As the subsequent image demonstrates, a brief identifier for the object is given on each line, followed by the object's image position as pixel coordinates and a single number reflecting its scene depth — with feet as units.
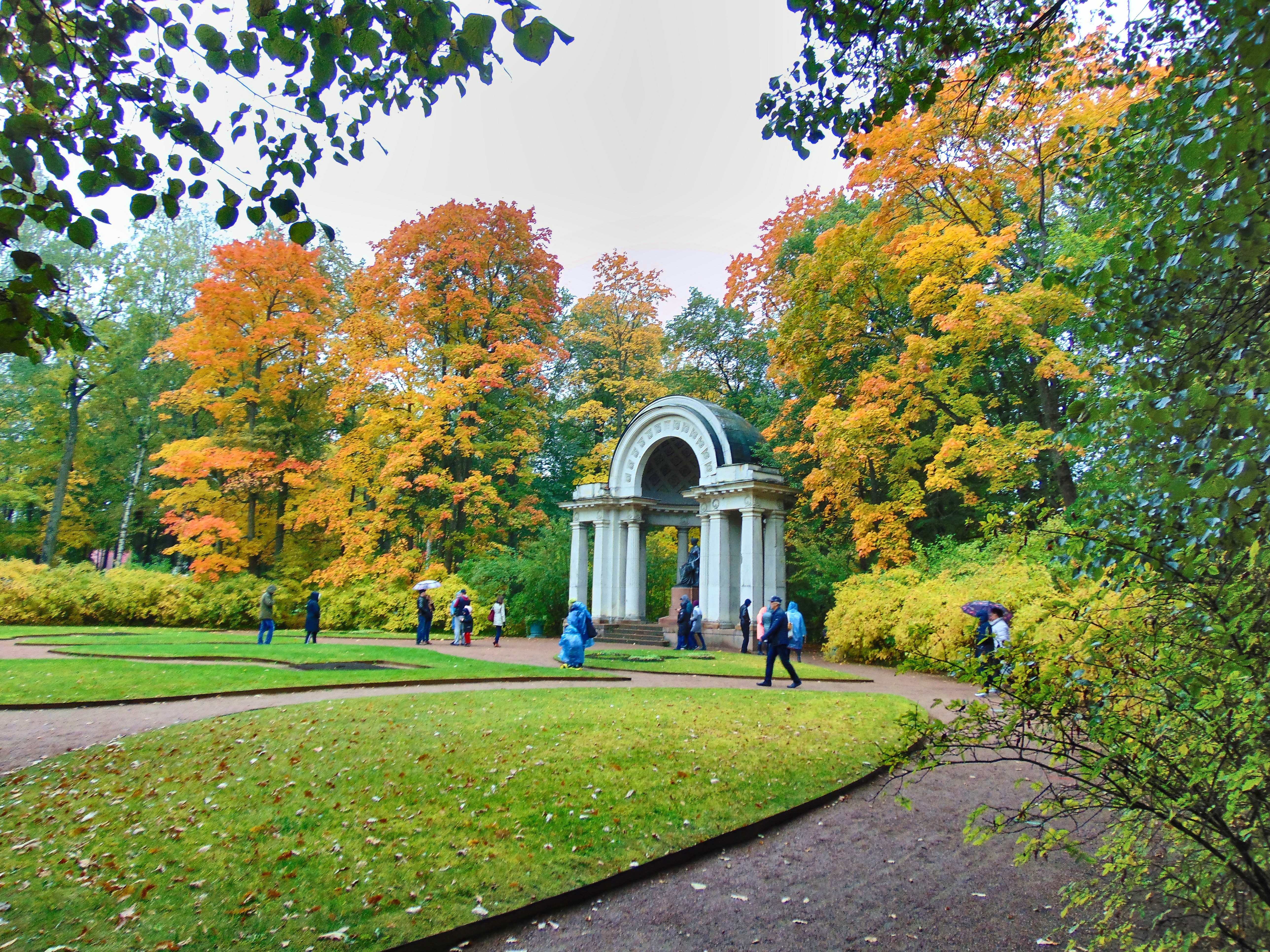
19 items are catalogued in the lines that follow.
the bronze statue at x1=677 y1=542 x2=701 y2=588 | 85.15
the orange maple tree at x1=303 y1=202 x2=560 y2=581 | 88.17
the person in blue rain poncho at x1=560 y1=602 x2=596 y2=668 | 50.11
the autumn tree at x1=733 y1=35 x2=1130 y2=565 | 53.06
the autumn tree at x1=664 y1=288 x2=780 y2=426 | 104.17
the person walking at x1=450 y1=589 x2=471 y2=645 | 70.23
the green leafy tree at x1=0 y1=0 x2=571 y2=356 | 12.58
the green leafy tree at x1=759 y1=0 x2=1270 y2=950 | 8.20
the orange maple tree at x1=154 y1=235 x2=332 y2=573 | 88.53
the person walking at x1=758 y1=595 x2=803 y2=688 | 43.24
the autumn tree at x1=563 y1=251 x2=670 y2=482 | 112.57
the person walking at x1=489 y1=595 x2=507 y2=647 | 74.54
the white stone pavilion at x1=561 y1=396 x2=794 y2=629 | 74.79
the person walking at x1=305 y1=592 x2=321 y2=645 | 62.08
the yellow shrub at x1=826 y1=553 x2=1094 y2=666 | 43.14
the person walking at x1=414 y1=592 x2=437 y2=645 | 68.08
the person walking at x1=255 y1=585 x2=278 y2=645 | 60.54
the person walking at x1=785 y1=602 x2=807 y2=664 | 55.16
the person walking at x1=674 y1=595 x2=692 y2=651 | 71.56
